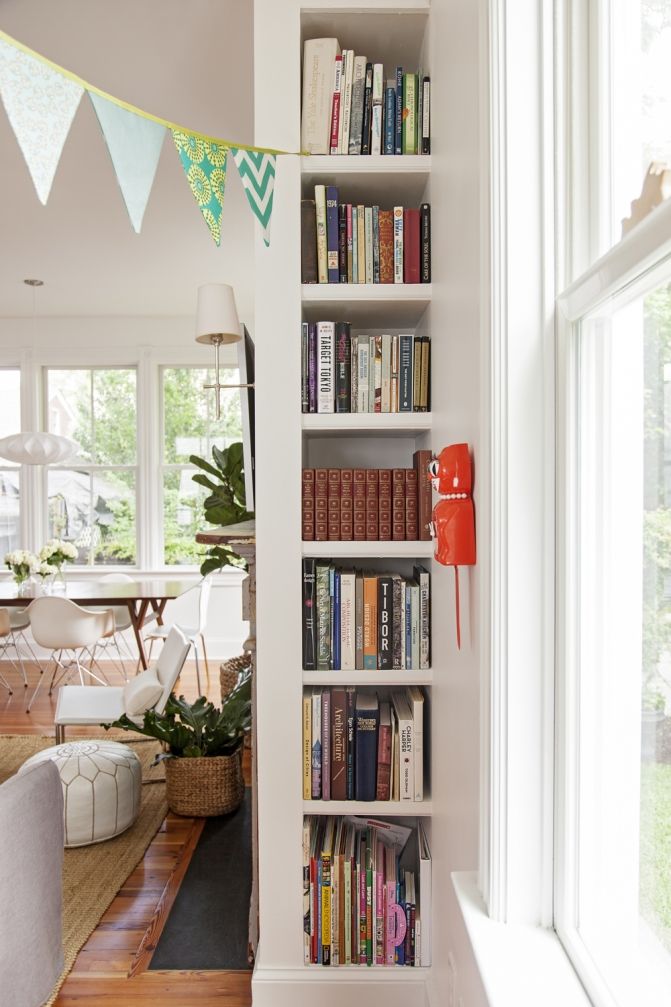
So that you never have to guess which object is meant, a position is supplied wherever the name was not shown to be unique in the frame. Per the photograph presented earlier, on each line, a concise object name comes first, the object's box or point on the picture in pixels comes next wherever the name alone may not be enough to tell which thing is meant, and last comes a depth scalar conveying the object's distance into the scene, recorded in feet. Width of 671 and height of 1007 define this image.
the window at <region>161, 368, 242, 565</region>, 20.44
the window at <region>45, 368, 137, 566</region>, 20.54
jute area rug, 7.69
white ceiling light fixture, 16.28
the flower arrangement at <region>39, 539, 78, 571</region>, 16.44
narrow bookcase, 6.10
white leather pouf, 9.25
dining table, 15.28
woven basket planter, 10.14
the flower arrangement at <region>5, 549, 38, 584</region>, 16.53
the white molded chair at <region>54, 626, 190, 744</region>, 10.31
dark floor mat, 7.16
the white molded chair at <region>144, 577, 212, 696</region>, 16.81
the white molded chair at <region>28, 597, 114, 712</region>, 14.75
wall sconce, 7.54
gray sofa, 5.06
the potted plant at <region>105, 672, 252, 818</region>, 10.16
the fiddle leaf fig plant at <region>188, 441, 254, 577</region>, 10.12
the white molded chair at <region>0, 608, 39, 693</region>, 15.61
